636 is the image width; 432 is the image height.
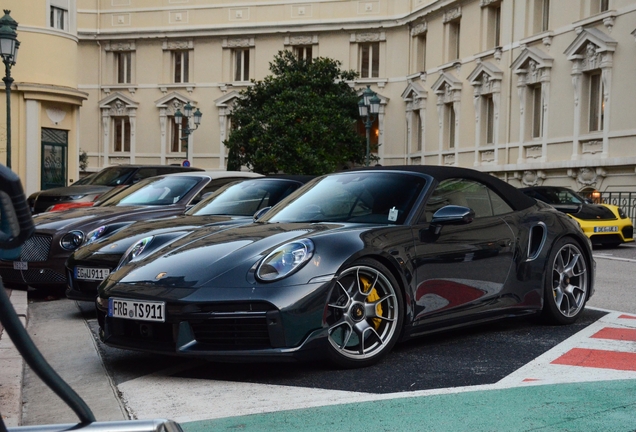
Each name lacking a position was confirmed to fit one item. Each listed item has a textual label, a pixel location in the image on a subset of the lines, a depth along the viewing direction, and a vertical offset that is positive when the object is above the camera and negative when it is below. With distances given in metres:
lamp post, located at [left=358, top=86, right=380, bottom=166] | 29.39 +2.51
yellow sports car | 19.09 -0.68
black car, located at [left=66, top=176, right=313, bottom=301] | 8.25 -0.44
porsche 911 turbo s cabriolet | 5.36 -0.58
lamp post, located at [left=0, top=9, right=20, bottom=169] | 19.34 +2.73
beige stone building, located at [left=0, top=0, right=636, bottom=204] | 30.02 +4.43
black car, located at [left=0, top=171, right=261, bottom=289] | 9.91 -0.45
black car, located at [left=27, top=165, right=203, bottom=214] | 20.03 -0.22
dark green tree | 40.88 +2.68
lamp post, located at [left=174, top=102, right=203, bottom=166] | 40.56 +2.80
